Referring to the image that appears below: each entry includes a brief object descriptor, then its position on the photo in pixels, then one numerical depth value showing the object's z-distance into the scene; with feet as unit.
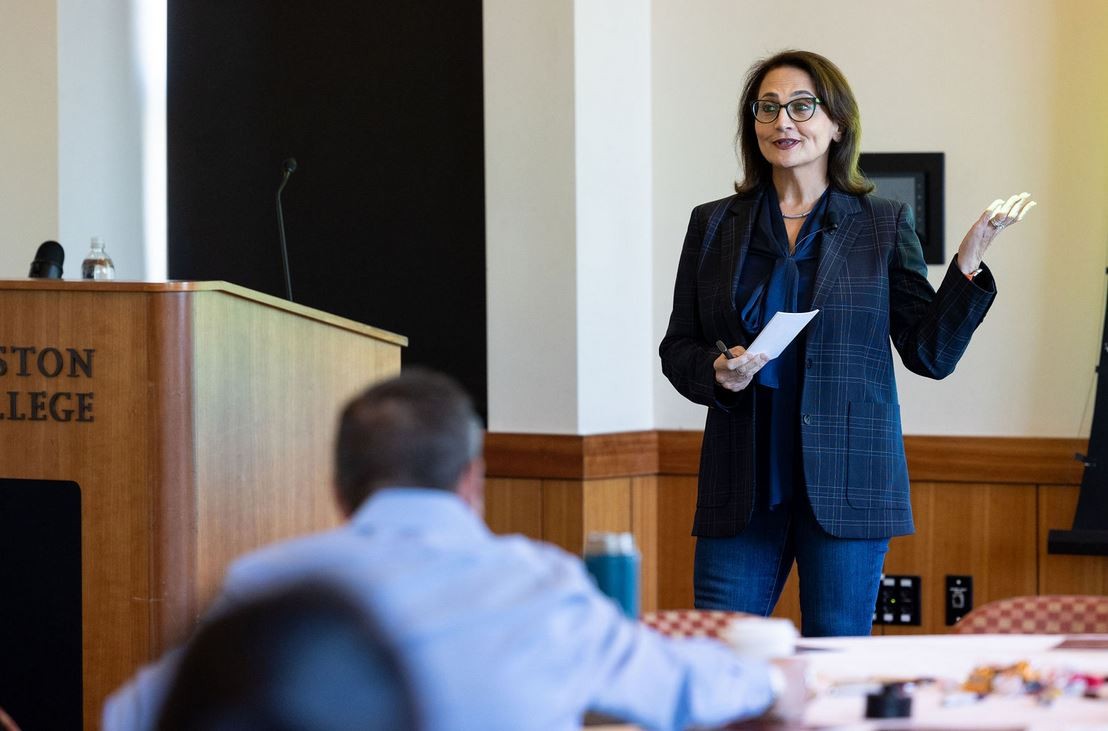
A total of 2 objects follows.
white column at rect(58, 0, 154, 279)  36.91
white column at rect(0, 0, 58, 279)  36.40
